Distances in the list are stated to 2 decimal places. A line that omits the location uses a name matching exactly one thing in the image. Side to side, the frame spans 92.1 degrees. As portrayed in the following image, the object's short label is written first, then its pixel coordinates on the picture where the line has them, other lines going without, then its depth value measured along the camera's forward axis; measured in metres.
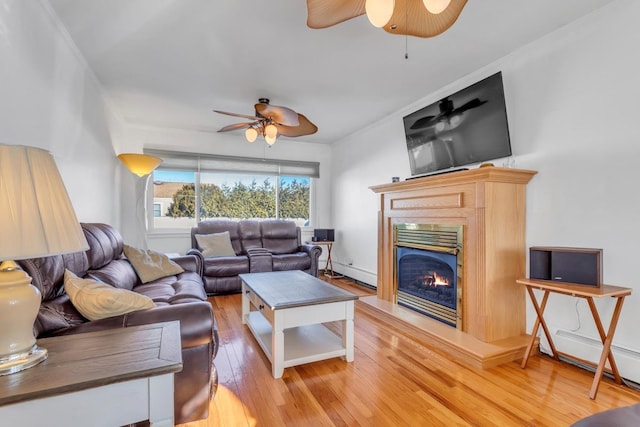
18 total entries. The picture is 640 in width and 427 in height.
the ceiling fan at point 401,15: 1.48
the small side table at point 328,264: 5.31
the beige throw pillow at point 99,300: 1.48
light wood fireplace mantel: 2.38
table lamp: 0.82
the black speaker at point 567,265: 1.93
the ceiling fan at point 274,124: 2.89
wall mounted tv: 2.61
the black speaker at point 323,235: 5.36
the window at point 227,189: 4.95
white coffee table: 2.08
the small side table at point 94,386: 0.82
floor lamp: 3.73
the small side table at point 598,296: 1.82
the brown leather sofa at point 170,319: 1.38
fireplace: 2.73
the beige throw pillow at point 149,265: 2.89
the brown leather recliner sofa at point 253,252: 4.19
